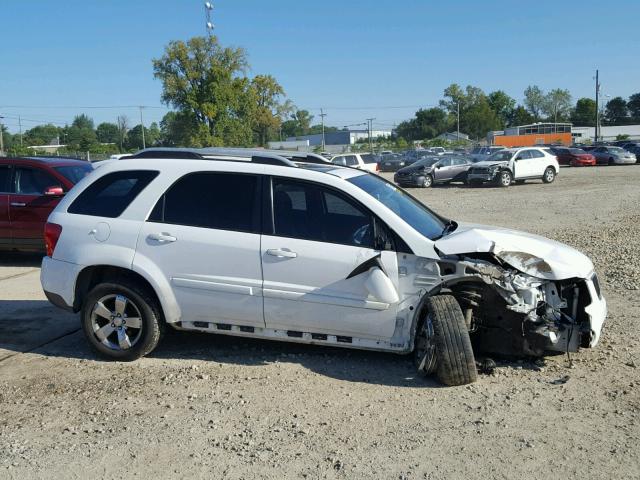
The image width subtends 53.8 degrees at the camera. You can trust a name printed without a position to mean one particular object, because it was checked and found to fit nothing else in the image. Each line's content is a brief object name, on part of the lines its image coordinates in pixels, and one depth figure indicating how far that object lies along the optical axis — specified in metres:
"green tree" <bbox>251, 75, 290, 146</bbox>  86.00
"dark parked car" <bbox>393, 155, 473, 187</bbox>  29.66
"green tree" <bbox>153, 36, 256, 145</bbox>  68.88
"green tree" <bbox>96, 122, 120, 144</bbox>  126.27
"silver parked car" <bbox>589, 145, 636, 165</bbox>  44.84
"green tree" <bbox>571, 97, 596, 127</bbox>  142.38
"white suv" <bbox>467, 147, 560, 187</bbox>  27.97
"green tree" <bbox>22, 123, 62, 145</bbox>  125.88
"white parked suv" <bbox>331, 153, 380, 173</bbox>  31.03
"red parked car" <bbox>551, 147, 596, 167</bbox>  44.41
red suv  9.91
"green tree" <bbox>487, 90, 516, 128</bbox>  150.04
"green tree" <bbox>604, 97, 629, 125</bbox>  143.62
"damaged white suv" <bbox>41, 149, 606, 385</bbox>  4.87
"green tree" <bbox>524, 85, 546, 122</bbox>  156.25
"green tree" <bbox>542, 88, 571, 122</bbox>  152.62
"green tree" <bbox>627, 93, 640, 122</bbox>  141.12
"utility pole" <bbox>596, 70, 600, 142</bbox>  84.95
